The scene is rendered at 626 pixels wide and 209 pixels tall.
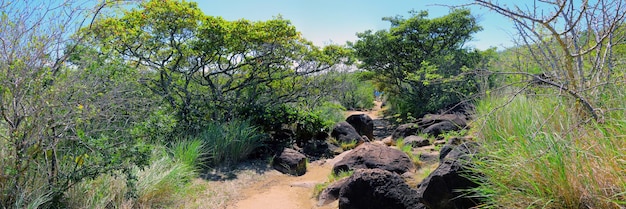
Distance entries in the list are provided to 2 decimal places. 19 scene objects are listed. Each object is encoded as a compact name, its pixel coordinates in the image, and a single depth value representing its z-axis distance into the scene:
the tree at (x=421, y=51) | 14.02
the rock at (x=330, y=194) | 5.18
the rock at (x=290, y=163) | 7.29
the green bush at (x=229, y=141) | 7.17
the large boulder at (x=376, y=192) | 4.15
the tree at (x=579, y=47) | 3.07
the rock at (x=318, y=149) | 8.74
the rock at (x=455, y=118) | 8.86
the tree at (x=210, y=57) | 7.40
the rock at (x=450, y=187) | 3.58
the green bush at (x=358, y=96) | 21.80
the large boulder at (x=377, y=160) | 5.86
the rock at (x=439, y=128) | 8.95
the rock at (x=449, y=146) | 5.33
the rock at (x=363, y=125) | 10.94
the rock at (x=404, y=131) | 9.66
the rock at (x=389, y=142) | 9.71
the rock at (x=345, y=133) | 9.49
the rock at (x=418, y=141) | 8.27
